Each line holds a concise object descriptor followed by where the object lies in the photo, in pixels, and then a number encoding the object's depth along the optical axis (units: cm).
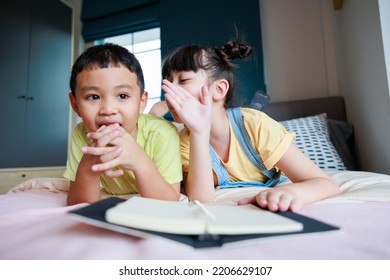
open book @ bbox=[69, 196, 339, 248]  26
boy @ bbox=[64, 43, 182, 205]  50
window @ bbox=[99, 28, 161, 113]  248
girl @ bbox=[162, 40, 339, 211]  63
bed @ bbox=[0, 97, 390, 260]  27
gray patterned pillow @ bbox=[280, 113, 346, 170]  122
